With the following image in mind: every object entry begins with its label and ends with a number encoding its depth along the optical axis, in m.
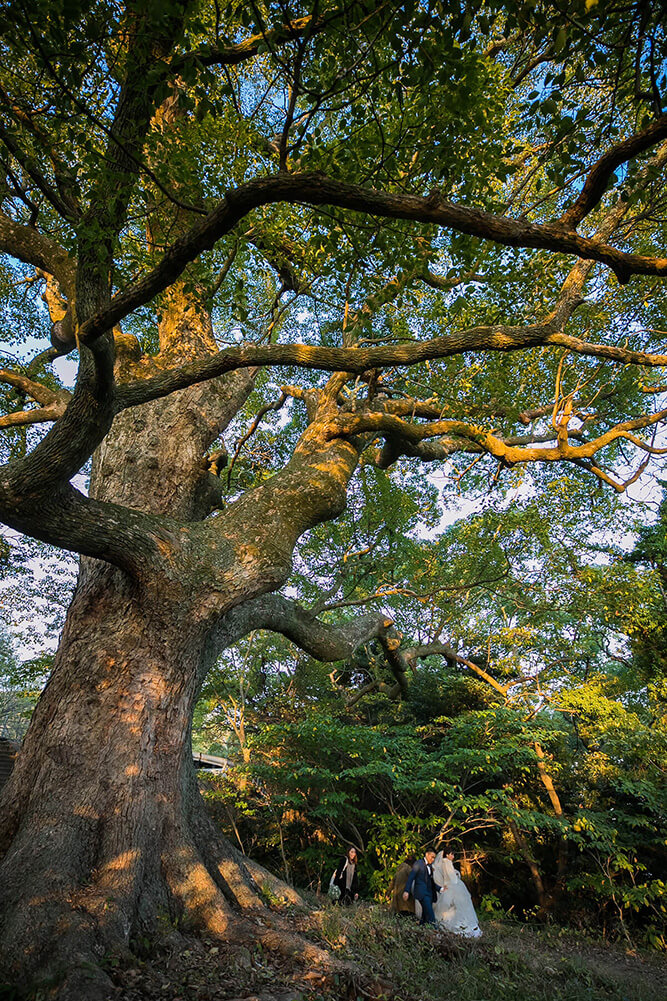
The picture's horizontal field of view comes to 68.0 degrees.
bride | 6.59
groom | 6.44
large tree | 2.74
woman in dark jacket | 7.67
